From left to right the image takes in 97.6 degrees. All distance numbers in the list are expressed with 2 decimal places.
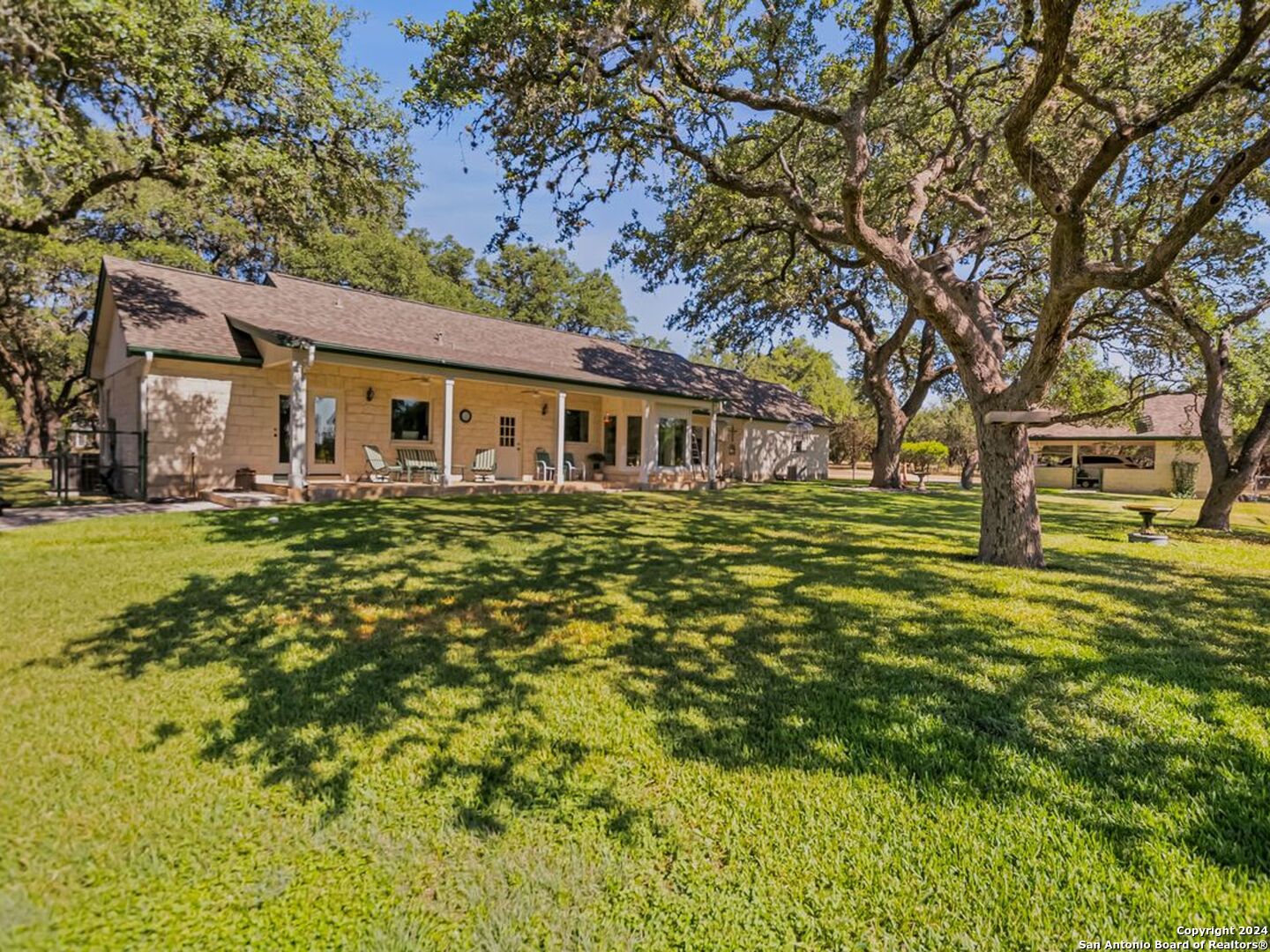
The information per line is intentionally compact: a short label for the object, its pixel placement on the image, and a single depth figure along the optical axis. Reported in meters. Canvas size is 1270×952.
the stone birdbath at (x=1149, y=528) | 9.24
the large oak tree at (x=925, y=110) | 6.09
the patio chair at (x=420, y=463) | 13.34
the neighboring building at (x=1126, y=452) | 24.39
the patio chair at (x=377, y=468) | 13.12
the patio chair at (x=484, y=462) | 14.89
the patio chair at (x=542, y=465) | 16.33
